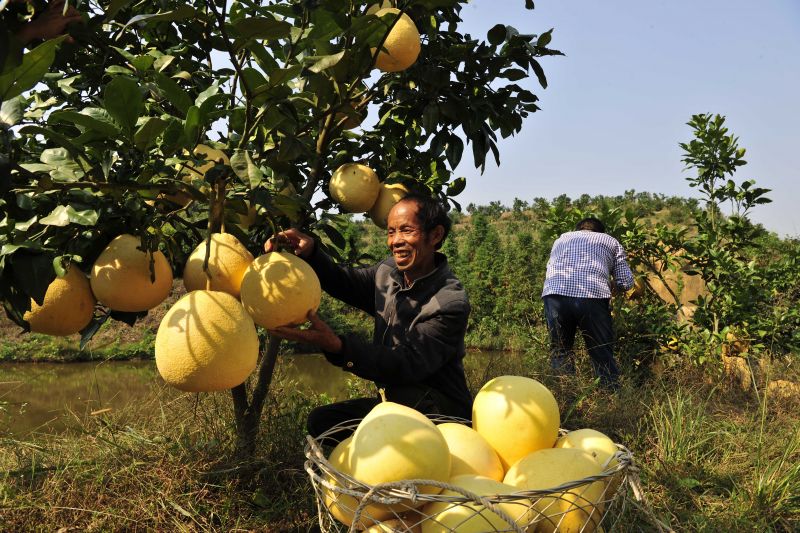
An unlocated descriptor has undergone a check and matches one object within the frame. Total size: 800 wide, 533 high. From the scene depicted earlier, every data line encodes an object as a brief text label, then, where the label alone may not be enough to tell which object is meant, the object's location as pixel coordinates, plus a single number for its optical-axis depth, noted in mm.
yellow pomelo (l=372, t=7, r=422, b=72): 1384
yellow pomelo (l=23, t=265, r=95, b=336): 1253
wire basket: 1017
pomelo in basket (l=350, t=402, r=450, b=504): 1105
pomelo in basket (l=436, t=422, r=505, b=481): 1271
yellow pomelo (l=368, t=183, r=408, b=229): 2023
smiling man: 1684
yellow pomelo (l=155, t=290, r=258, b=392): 1062
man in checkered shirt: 3736
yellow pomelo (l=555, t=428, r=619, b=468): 1313
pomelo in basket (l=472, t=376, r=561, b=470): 1357
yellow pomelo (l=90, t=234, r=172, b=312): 1218
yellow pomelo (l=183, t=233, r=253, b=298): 1195
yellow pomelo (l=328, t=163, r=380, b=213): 1940
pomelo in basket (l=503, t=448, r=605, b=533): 1150
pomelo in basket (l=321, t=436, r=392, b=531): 1132
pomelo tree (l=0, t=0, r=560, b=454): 1104
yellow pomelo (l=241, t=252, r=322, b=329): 1154
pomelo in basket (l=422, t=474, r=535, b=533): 1051
